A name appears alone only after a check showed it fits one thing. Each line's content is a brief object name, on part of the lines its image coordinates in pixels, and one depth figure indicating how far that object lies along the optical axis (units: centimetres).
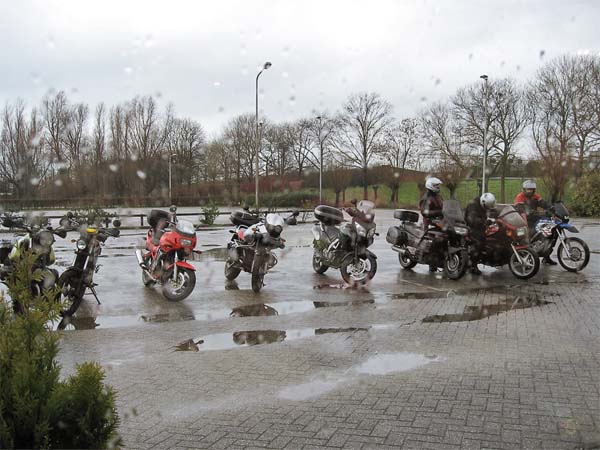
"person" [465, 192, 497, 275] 1020
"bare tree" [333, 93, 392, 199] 4841
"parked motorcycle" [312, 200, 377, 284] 939
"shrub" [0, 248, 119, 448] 237
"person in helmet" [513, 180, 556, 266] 1148
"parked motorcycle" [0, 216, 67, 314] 694
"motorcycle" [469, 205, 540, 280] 976
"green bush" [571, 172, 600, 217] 3123
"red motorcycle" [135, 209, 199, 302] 780
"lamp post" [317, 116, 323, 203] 3625
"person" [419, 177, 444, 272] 1049
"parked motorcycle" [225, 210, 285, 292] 863
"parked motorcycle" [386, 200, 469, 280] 988
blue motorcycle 1060
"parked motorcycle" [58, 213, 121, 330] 720
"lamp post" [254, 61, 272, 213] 2849
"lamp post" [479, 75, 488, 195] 3572
